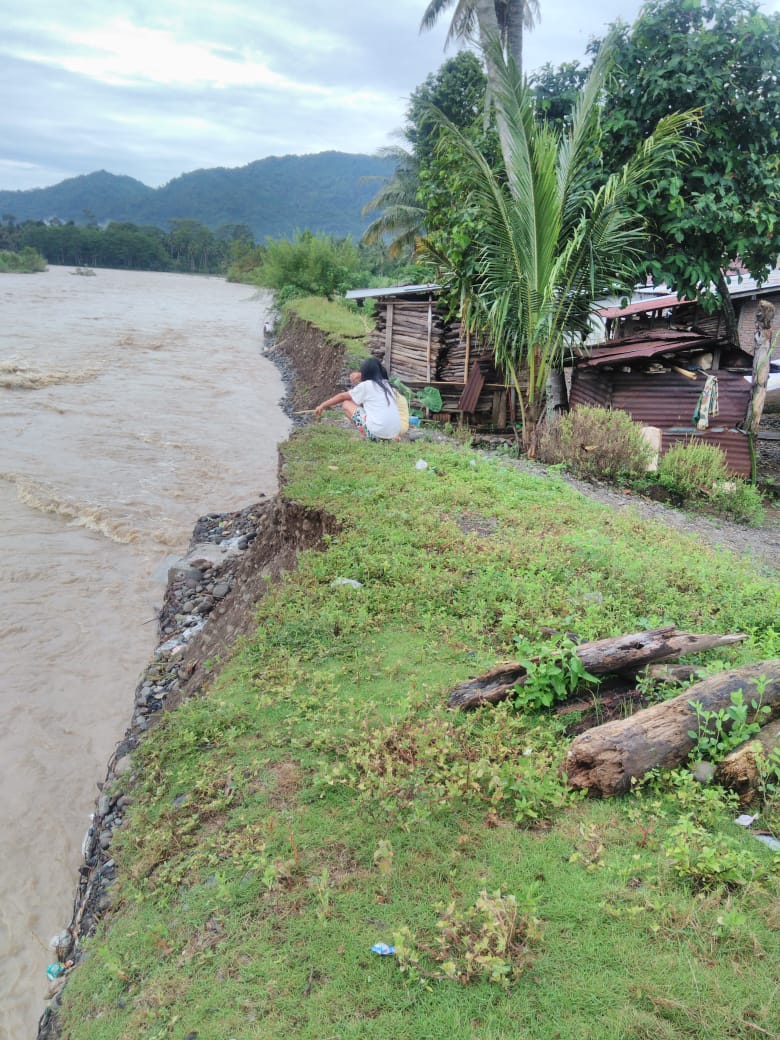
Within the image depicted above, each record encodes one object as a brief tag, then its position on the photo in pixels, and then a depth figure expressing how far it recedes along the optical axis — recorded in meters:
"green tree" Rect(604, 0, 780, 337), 8.68
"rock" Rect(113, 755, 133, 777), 4.33
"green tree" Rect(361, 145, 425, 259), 23.81
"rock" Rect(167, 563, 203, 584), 6.95
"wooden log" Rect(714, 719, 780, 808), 2.58
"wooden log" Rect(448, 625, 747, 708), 3.19
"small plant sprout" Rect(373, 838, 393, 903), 2.46
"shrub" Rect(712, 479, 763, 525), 7.82
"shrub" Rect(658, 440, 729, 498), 8.06
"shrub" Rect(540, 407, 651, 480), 8.39
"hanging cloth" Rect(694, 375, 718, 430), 9.50
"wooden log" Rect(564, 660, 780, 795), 2.69
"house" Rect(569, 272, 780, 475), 9.56
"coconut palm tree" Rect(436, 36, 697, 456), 8.16
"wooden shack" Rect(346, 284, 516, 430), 11.58
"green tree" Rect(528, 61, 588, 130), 10.12
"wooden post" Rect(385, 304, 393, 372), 12.25
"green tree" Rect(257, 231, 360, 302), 28.12
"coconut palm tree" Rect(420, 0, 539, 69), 14.42
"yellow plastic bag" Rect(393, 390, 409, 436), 8.60
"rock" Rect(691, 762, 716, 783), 2.66
